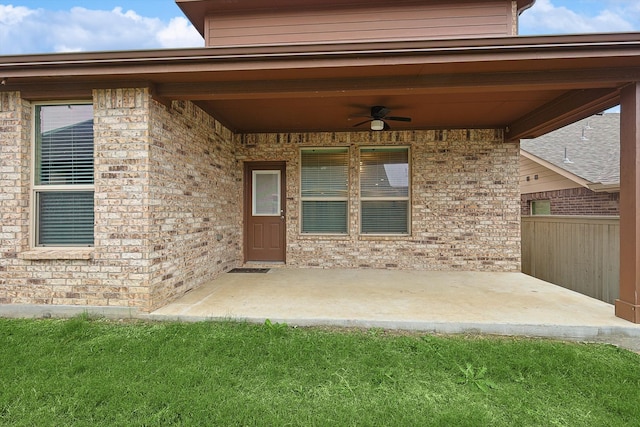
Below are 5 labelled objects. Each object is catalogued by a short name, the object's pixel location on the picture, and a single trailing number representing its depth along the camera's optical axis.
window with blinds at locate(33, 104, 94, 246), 3.70
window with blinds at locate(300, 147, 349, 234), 6.05
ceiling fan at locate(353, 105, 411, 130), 4.48
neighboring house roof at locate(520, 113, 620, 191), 6.76
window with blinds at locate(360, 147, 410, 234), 5.94
